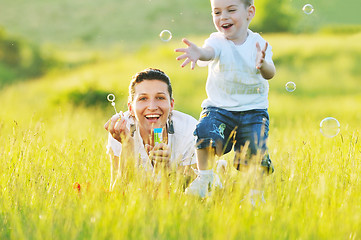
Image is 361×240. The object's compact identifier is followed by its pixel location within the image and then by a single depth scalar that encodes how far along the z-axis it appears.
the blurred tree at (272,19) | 34.47
